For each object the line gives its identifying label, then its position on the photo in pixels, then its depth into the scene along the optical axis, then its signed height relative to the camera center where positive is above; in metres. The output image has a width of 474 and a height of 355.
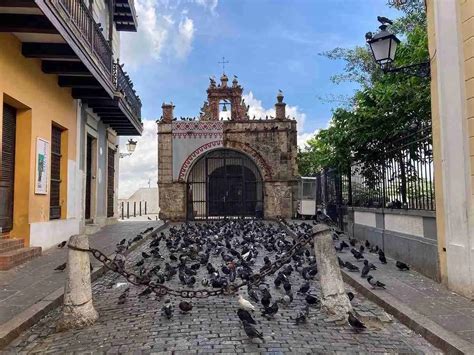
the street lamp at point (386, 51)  7.68 +2.47
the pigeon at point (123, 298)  6.11 -1.32
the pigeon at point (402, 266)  7.83 -1.22
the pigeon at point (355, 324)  4.88 -1.36
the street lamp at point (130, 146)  23.53 +2.74
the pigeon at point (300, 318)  5.15 -1.38
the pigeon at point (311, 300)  5.76 -1.30
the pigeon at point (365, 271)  7.18 -1.19
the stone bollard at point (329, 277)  5.32 -0.95
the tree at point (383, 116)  9.89 +1.86
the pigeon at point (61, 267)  7.71 -1.14
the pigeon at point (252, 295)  5.95 -1.27
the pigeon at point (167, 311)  5.37 -1.33
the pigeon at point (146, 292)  6.20 -1.27
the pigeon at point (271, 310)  5.30 -1.32
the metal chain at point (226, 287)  5.43 -0.93
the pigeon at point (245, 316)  4.68 -1.24
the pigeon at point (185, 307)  5.48 -1.30
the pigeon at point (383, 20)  8.04 +3.08
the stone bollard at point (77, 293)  5.07 -1.04
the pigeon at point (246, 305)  5.48 -1.29
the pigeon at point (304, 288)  6.31 -1.27
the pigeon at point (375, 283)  6.52 -1.27
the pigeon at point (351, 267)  7.76 -1.21
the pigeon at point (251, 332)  4.45 -1.31
